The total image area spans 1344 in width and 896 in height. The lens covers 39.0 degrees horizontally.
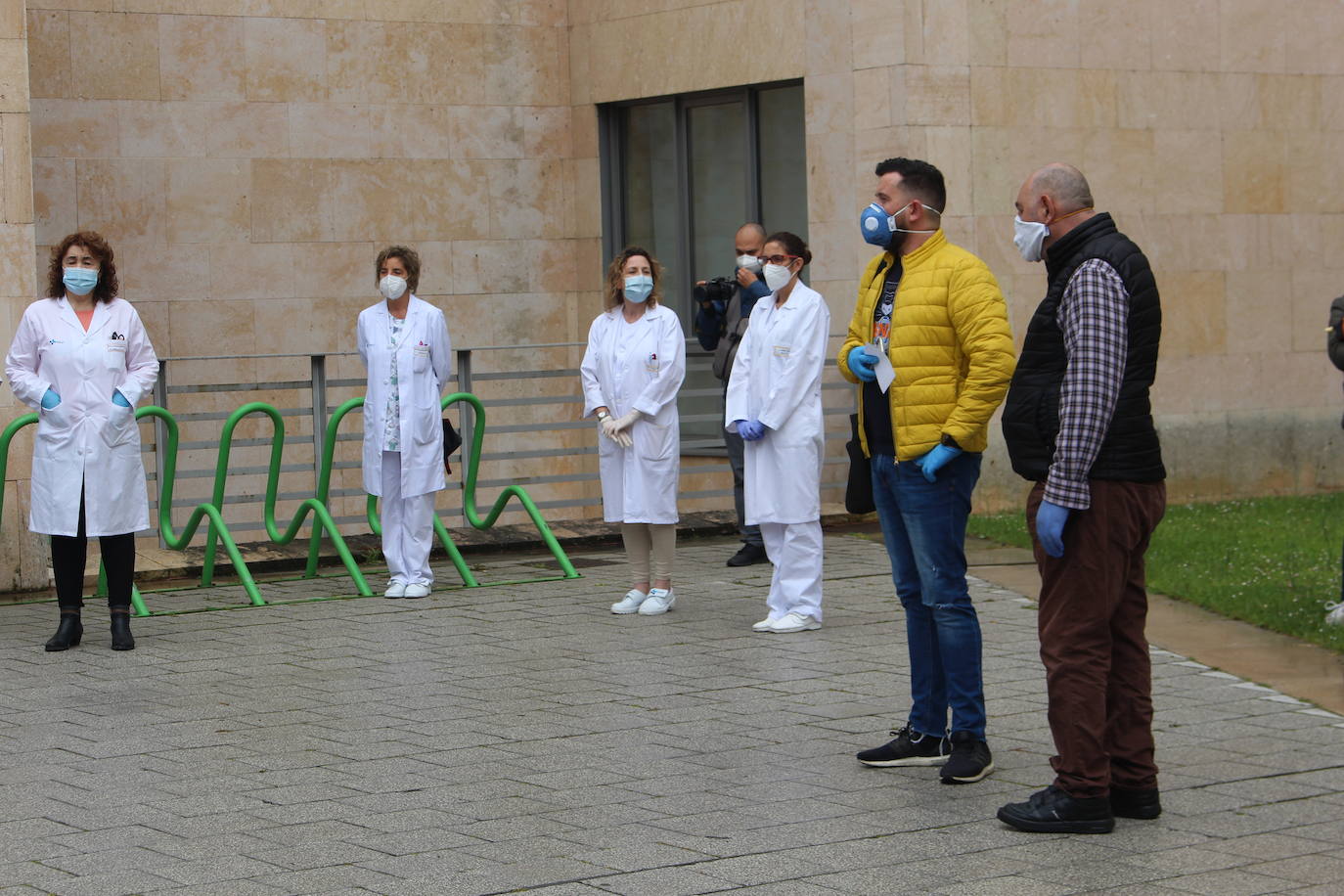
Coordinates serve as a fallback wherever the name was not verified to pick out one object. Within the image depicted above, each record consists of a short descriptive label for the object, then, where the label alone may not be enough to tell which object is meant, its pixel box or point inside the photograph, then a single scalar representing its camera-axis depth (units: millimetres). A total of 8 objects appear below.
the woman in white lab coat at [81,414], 9305
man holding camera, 11805
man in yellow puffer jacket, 6371
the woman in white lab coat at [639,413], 10219
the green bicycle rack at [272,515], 10789
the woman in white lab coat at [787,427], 9430
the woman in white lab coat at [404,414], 10734
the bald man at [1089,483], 5566
